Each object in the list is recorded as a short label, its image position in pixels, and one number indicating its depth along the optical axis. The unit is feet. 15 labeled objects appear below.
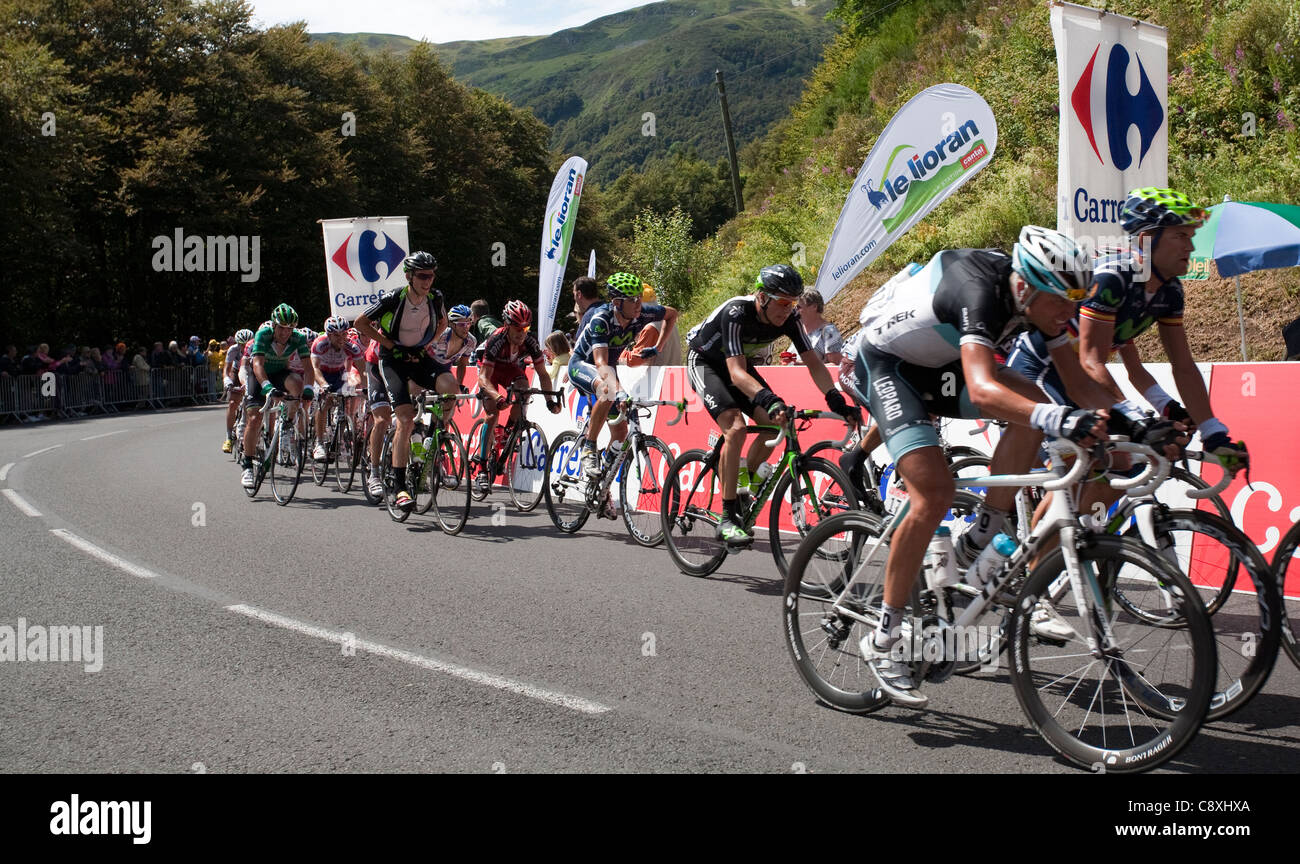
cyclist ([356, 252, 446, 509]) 32.73
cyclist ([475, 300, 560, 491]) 35.55
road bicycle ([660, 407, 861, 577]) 22.26
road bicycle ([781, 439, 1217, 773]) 11.89
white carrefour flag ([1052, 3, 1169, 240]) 27.63
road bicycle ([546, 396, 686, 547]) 28.73
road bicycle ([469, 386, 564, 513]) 35.88
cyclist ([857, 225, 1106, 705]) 13.42
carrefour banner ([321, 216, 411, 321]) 58.80
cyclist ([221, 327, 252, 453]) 52.29
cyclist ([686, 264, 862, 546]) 23.00
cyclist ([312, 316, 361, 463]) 46.14
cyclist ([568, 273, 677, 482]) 29.71
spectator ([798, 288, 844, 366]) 29.50
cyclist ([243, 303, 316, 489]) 40.83
